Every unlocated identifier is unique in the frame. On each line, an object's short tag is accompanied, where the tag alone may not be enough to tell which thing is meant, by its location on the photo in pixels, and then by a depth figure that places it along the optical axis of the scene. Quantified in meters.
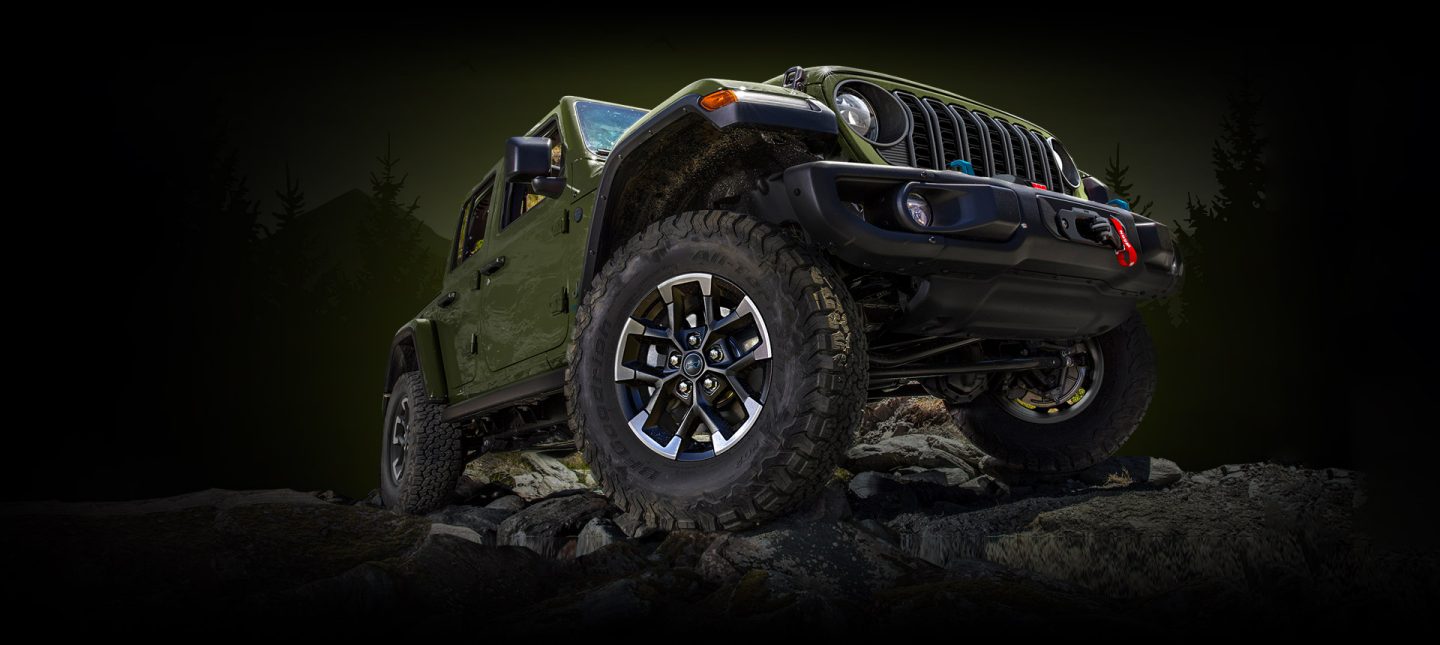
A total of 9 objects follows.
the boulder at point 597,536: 2.98
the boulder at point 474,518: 4.43
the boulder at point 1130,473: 4.29
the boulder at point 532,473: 8.02
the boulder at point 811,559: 2.33
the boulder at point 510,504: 5.20
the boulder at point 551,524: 3.42
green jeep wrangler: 2.42
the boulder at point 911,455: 5.04
